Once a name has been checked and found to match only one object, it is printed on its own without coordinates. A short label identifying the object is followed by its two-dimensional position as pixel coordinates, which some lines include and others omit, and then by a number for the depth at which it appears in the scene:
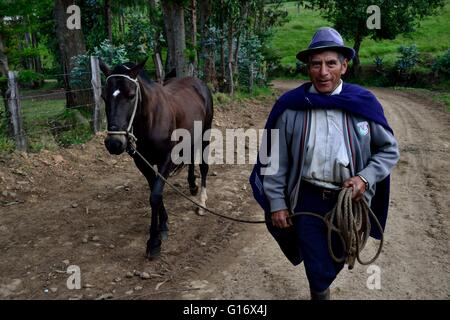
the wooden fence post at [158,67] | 11.36
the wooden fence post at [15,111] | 7.01
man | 2.71
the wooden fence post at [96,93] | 8.48
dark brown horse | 3.99
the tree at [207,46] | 14.15
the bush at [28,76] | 7.37
